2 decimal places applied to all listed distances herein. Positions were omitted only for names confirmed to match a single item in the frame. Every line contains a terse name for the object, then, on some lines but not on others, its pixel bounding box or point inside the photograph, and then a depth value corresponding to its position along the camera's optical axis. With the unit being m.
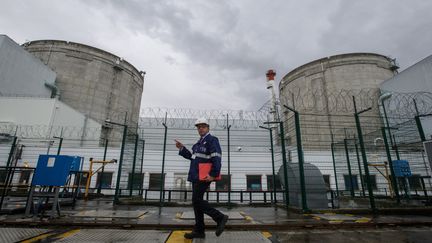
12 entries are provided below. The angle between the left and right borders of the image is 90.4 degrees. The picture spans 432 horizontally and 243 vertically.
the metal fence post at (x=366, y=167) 5.66
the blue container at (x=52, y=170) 4.39
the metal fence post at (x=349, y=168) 9.39
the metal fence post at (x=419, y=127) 6.32
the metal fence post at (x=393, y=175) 6.78
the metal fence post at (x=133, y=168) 8.35
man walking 3.09
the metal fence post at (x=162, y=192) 7.41
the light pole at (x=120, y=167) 7.38
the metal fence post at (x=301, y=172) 5.63
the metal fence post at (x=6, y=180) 4.44
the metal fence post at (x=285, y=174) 6.67
